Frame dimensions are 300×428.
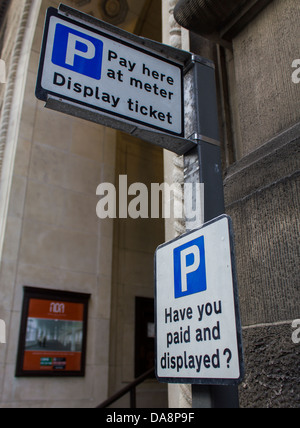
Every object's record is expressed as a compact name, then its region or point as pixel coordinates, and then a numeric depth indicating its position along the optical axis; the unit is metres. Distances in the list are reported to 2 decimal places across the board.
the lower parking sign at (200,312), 1.25
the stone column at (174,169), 2.66
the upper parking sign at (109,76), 1.81
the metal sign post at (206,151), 1.66
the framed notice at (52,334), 5.39
